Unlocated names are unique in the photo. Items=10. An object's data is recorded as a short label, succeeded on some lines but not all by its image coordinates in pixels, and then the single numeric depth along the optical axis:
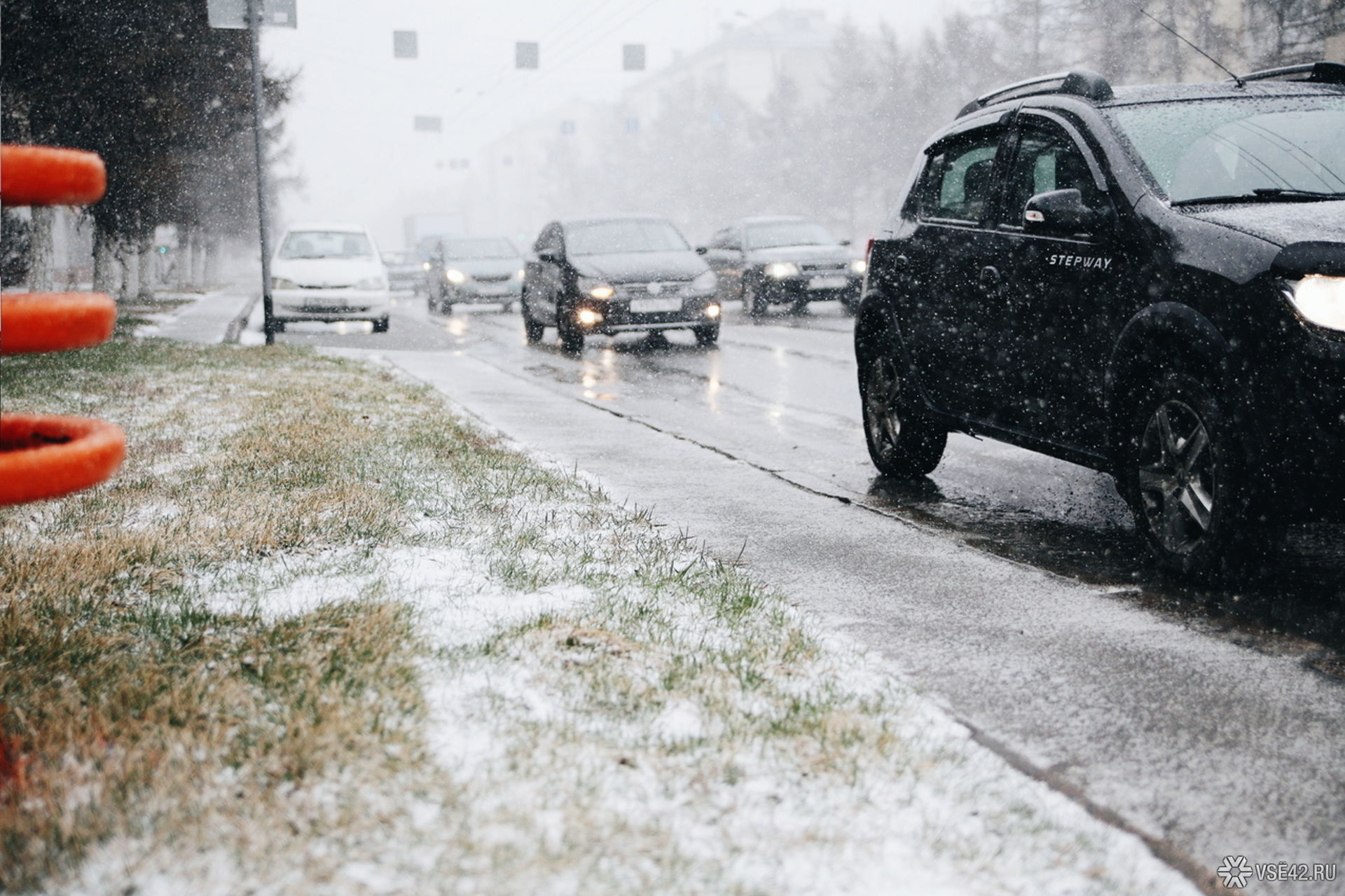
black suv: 4.02
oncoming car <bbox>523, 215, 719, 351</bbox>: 15.98
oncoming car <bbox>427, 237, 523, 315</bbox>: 26.42
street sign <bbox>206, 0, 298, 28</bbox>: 15.29
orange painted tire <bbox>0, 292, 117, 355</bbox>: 2.36
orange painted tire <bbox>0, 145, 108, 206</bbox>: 2.36
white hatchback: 18.78
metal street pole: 15.30
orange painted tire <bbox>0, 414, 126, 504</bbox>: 2.35
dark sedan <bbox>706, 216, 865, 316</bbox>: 21.94
